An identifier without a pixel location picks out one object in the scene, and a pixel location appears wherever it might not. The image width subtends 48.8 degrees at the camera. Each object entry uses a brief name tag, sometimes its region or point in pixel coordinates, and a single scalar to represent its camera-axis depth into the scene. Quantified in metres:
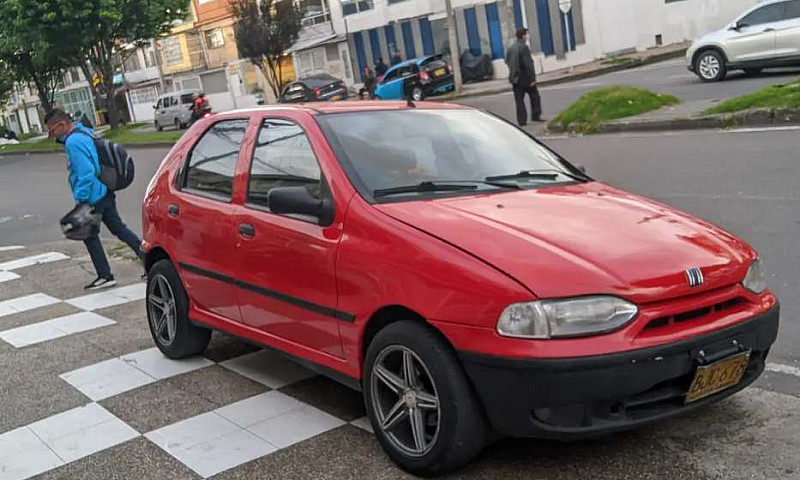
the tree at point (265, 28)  38.28
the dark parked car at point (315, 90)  32.75
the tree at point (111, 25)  37.41
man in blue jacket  8.29
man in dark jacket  17.34
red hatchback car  3.37
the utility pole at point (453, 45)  28.05
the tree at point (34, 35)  37.00
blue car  30.02
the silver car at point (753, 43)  18.03
